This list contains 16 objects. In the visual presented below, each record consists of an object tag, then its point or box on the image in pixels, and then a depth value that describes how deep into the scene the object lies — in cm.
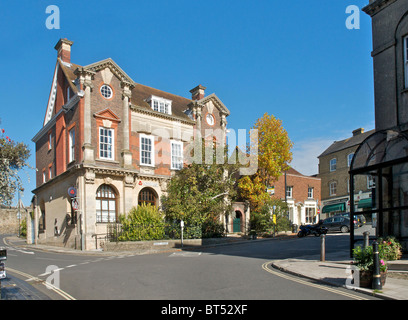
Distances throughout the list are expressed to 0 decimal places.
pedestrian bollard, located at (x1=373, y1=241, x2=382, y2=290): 905
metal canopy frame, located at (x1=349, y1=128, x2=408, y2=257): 1373
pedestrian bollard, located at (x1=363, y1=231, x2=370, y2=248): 1168
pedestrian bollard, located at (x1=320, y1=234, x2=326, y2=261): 1440
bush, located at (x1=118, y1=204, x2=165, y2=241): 2433
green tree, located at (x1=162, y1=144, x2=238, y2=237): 2675
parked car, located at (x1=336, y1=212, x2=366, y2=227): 2731
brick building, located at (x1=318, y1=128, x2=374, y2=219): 4966
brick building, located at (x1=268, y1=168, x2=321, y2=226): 4388
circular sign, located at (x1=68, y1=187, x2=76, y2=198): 2506
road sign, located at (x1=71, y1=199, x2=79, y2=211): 2457
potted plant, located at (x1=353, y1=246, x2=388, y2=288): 936
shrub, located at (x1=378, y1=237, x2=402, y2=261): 1210
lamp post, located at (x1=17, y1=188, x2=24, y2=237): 5021
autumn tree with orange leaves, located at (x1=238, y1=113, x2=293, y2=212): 3547
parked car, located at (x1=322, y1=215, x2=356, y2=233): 3356
